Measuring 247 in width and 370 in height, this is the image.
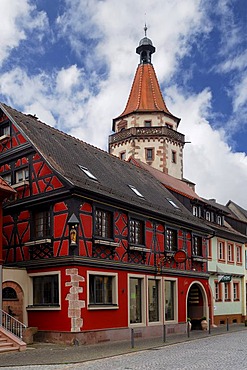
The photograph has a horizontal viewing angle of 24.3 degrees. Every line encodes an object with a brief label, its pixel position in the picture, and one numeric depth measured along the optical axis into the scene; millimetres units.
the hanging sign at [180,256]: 28906
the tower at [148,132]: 54281
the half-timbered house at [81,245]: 23109
